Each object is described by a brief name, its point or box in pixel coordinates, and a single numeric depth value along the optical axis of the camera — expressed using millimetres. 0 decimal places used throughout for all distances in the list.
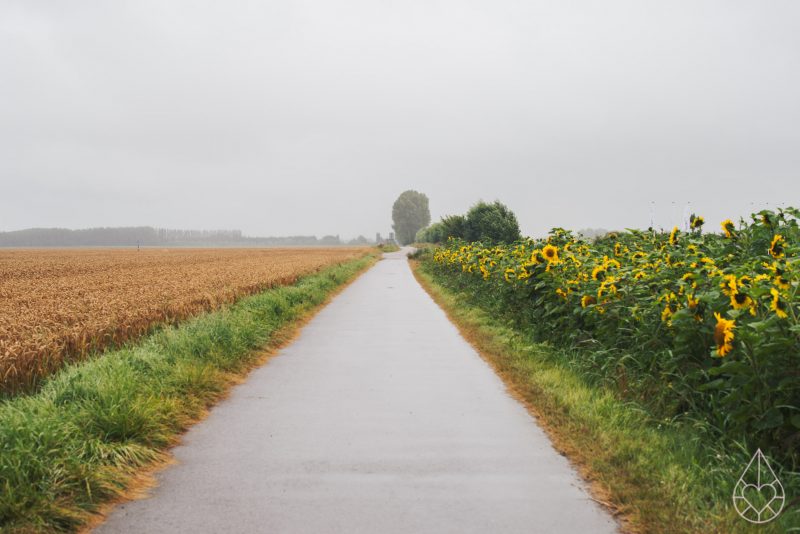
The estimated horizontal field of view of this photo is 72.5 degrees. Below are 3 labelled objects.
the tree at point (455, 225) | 45938
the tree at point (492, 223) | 42938
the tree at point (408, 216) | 163375
